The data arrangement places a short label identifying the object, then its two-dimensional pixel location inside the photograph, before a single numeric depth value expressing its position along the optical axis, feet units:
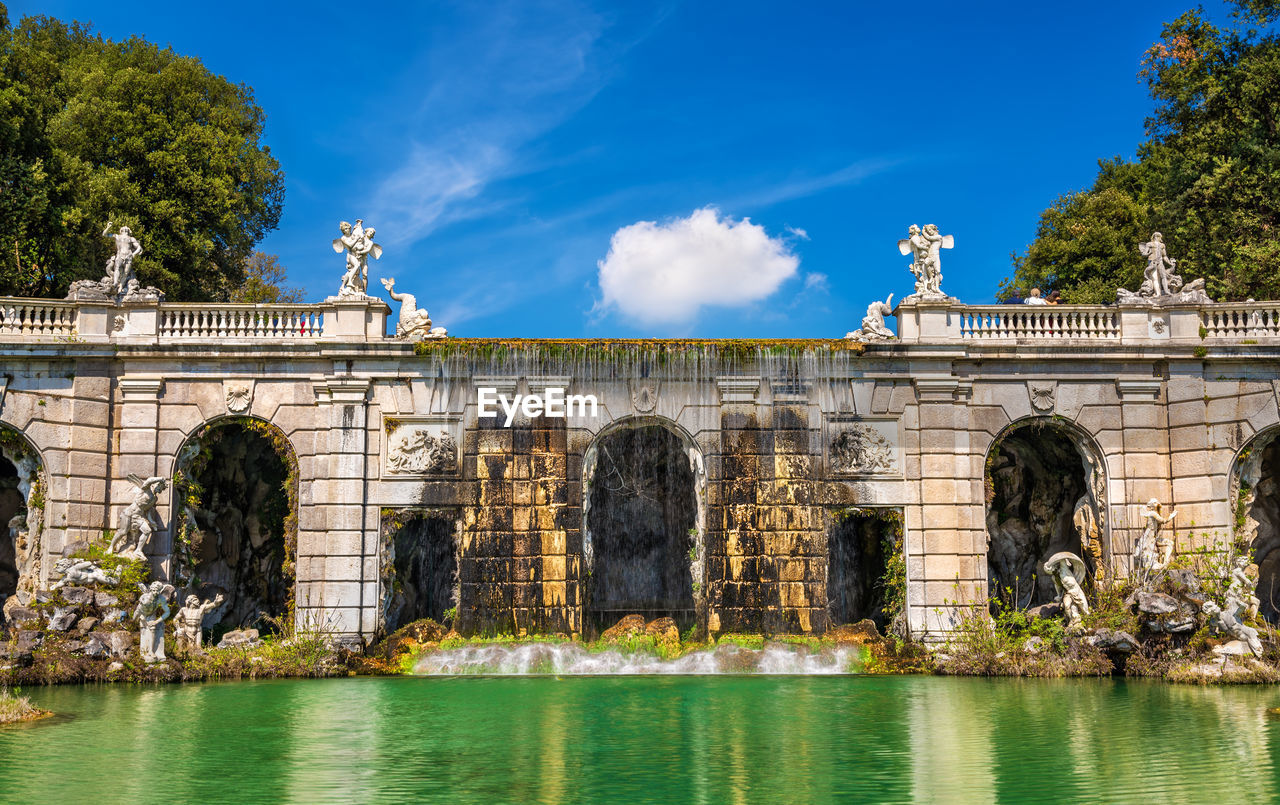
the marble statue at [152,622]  68.64
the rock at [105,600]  70.90
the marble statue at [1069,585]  73.97
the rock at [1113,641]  69.31
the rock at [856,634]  77.15
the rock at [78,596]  70.08
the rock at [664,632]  76.33
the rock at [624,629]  77.10
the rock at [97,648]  67.31
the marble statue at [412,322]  81.66
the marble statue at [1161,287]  81.10
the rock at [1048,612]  76.38
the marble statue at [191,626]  72.84
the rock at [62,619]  68.39
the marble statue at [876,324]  82.33
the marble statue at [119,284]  80.23
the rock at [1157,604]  68.33
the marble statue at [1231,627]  67.00
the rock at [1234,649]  66.64
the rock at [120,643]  67.67
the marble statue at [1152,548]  74.64
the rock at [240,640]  72.92
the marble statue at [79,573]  71.20
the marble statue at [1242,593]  69.15
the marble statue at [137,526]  74.90
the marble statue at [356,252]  81.71
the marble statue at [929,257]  82.38
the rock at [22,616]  68.39
